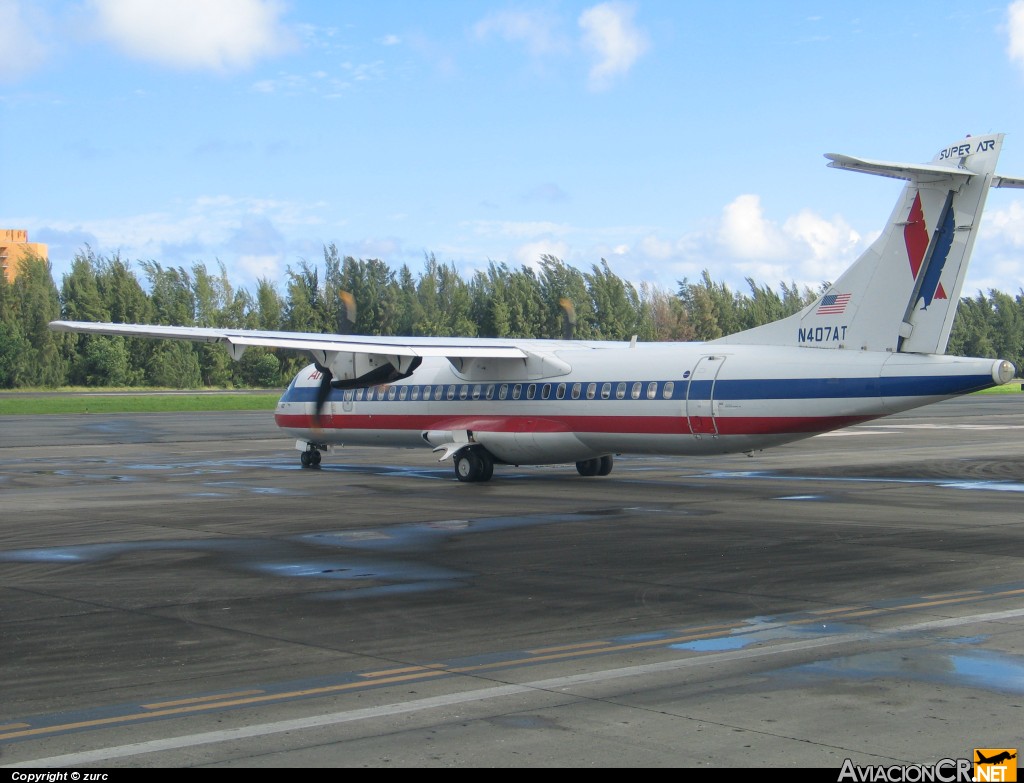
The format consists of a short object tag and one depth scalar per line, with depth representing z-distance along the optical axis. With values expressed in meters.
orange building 126.00
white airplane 20.59
